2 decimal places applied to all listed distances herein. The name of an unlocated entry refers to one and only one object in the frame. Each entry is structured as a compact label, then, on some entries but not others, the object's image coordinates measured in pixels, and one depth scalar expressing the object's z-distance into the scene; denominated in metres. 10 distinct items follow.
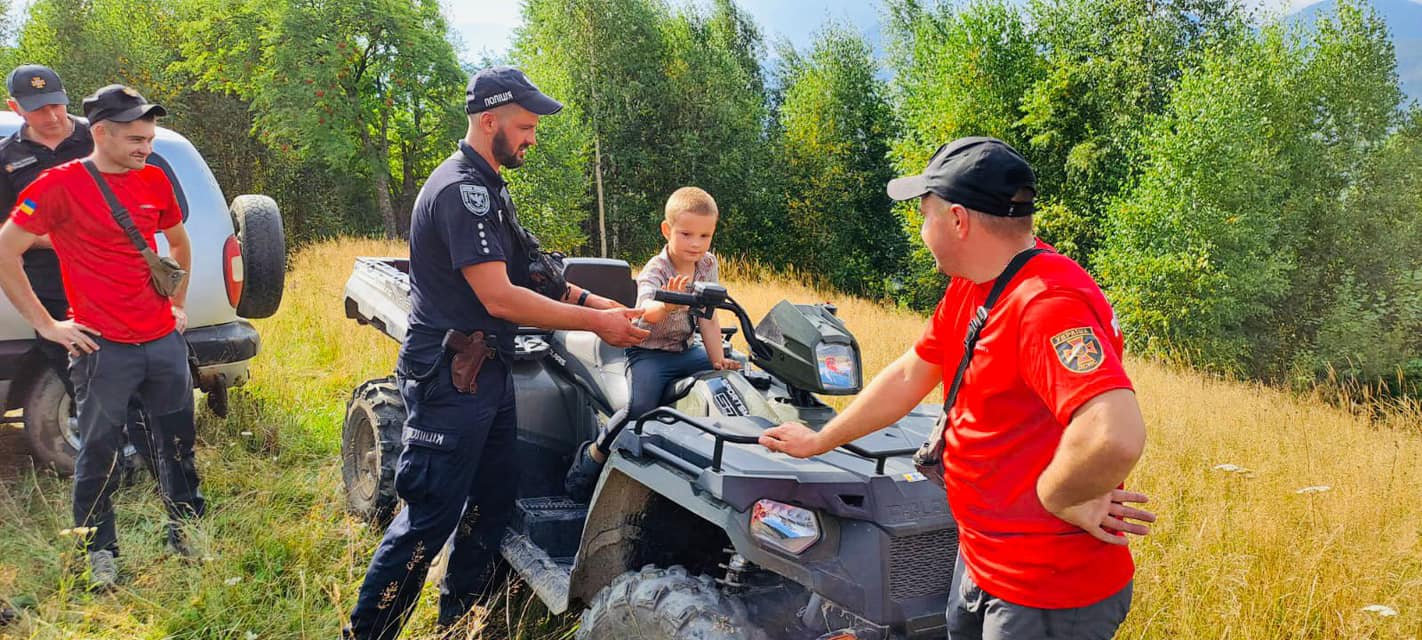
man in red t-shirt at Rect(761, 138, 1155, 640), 1.46
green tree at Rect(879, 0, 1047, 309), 28.73
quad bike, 2.07
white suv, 4.37
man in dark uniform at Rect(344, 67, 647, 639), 2.76
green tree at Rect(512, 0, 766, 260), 28.72
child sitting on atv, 3.01
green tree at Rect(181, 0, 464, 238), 25.62
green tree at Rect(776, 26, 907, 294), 34.31
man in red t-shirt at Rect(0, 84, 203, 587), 3.34
